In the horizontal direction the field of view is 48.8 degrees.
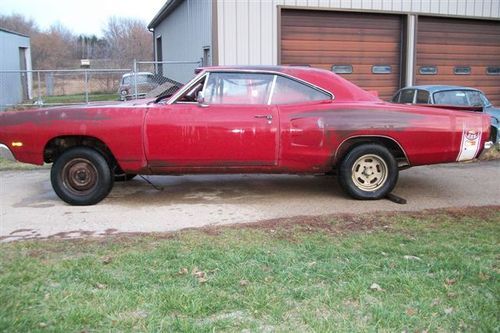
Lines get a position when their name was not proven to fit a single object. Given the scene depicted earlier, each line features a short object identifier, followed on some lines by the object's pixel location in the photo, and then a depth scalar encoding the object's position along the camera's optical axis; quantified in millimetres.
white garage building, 11695
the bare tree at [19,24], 50812
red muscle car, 6293
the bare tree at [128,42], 44938
